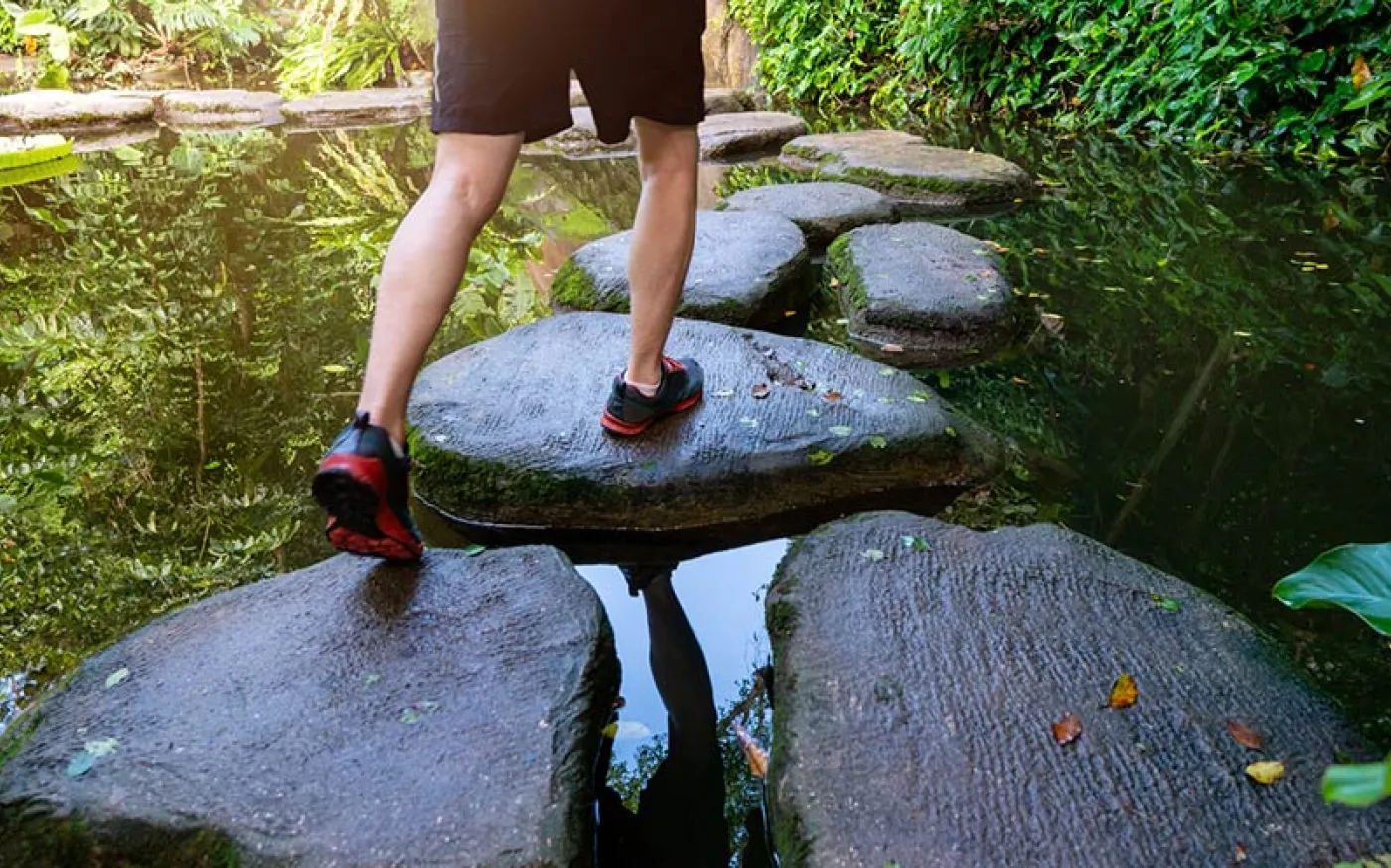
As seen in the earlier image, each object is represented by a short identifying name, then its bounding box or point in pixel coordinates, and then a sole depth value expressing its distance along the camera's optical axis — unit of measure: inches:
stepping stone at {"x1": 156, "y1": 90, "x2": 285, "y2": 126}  350.0
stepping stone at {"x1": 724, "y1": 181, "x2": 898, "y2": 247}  167.9
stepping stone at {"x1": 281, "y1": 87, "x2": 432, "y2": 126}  350.3
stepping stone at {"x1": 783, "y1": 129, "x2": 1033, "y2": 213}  195.3
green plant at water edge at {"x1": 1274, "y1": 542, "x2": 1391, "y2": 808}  48.9
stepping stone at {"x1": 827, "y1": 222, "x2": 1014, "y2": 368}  121.6
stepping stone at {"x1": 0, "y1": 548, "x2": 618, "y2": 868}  47.8
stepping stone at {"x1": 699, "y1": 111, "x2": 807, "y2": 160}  264.5
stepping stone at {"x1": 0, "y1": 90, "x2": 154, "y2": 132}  312.5
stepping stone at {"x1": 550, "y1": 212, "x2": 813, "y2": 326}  127.1
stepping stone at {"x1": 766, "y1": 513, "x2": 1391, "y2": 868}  46.4
